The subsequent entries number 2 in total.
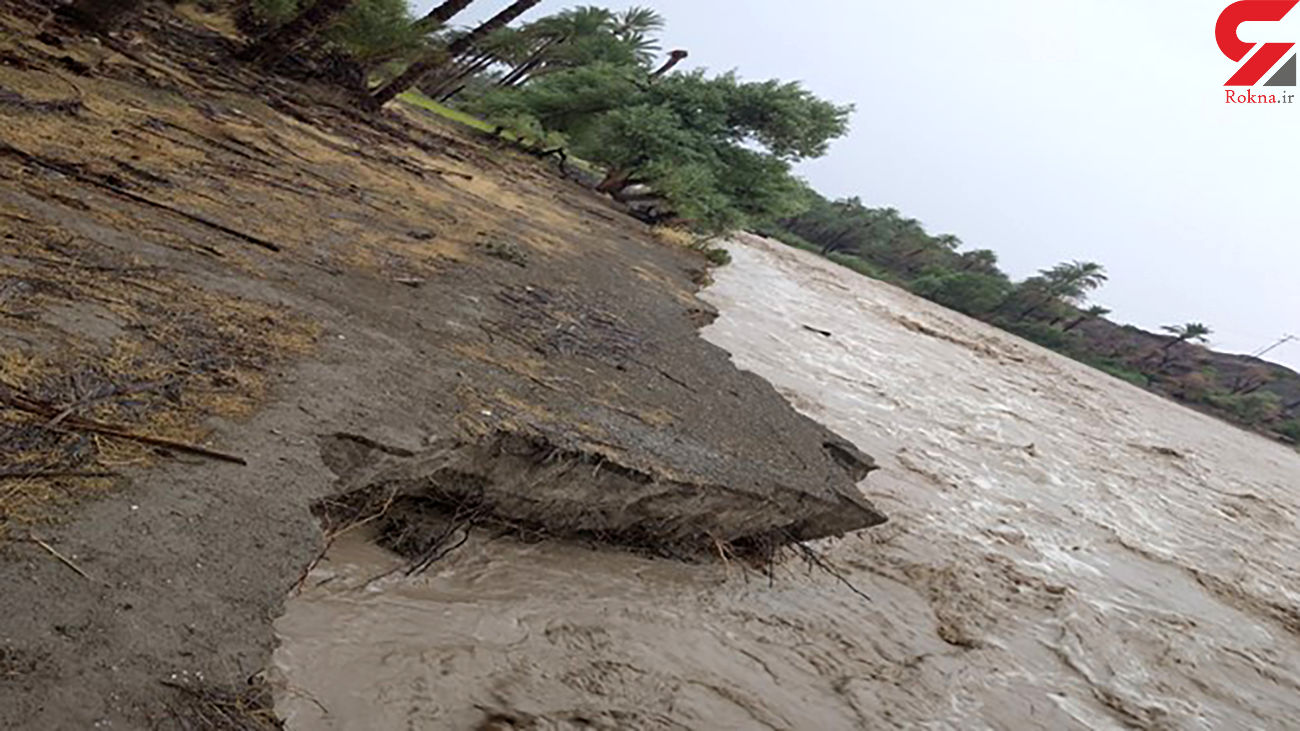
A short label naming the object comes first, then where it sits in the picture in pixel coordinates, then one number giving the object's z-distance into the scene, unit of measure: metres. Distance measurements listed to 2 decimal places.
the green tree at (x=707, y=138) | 17.88
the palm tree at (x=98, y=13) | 7.83
